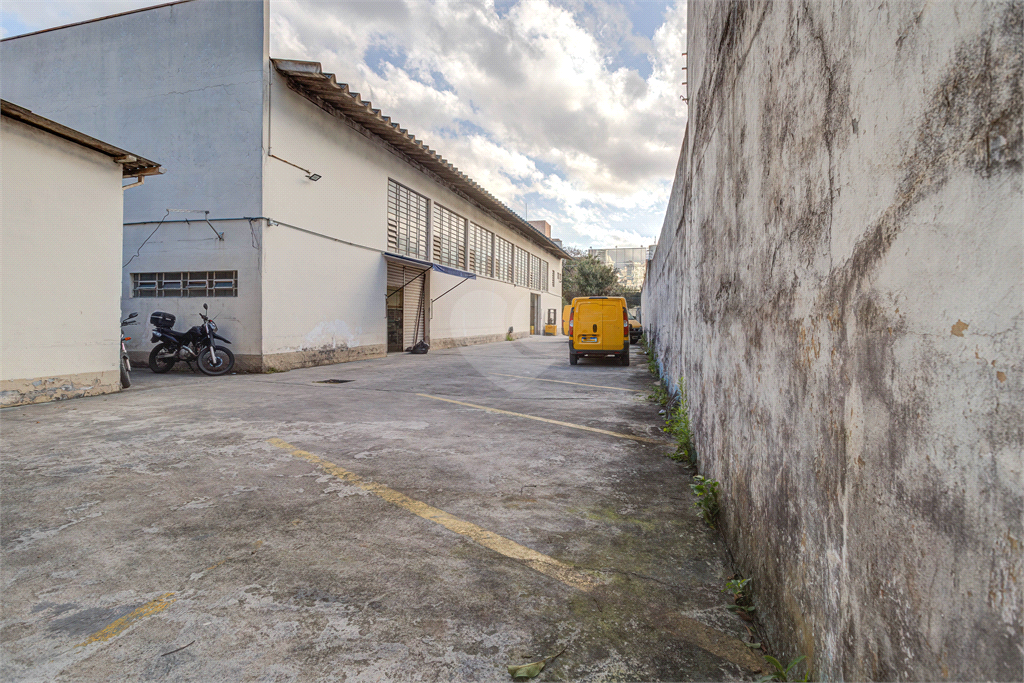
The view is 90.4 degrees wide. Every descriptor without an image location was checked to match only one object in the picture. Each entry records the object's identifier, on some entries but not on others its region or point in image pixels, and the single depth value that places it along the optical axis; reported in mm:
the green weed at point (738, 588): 2393
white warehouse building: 11852
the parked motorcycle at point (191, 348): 11250
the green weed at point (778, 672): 1805
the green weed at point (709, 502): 3301
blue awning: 16683
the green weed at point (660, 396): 7852
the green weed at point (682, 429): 4797
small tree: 45875
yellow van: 13547
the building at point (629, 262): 60594
